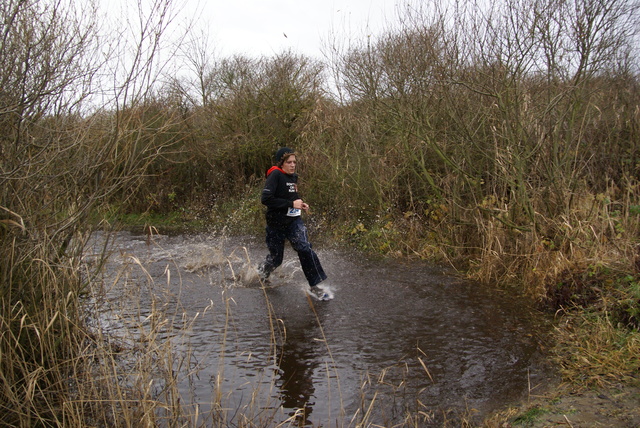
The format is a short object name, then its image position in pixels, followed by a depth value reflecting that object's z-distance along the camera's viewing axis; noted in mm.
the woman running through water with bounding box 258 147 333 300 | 7053
